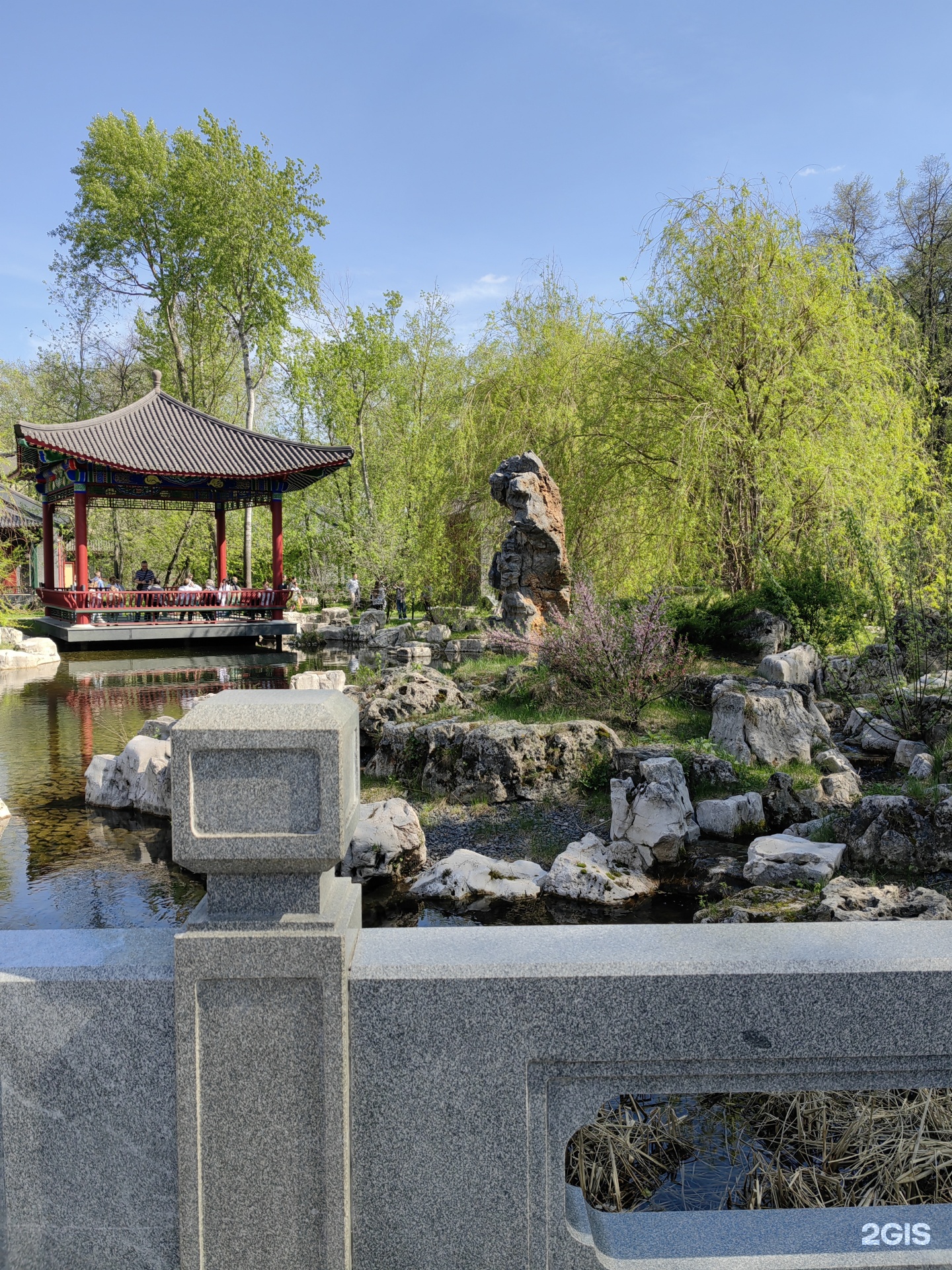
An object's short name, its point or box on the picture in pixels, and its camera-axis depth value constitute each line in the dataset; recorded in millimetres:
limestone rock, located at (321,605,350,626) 19844
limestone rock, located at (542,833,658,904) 4566
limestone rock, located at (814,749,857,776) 5797
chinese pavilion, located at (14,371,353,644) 17500
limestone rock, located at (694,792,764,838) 5312
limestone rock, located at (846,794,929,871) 4355
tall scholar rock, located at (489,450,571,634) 10789
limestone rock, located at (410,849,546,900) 4625
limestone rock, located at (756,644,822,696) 7367
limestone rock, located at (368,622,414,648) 15570
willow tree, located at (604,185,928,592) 9570
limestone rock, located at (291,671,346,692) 9703
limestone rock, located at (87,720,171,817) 6281
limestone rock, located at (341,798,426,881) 4934
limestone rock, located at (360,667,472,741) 7375
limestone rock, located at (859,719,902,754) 6371
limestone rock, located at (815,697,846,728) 7309
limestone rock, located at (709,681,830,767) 6203
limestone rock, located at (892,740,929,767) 5910
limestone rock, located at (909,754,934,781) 5383
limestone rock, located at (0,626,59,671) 14125
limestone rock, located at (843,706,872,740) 6789
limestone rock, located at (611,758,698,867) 4945
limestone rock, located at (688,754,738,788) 5832
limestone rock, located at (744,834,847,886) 4328
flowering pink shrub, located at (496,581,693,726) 7219
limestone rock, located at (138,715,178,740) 7570
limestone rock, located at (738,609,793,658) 8641
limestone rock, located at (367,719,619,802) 6219
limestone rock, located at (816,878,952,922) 3453
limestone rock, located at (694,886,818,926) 3771
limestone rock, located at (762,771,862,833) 5309
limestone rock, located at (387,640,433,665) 12328
